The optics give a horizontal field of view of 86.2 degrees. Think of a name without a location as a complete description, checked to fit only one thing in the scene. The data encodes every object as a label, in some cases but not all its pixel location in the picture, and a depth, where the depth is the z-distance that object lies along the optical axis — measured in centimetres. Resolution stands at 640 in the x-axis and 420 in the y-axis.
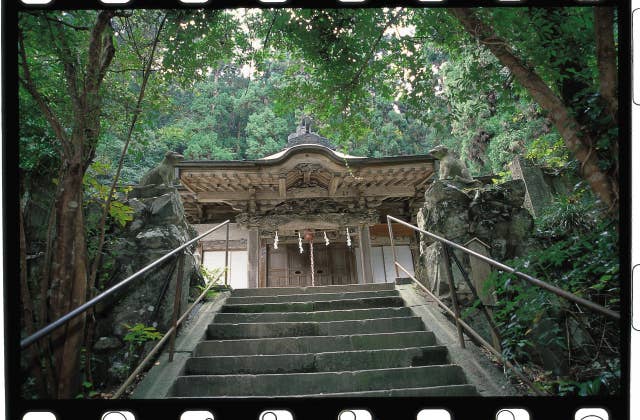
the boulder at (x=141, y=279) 331
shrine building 738
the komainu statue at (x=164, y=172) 508
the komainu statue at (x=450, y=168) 547
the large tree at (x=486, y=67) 204
